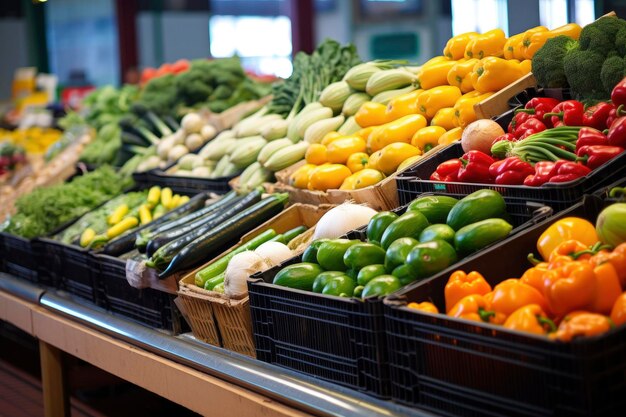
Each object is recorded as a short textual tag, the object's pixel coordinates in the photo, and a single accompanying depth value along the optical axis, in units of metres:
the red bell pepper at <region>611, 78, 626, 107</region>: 2.52
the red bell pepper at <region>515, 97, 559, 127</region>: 2.88
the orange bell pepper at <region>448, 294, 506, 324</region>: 1.91
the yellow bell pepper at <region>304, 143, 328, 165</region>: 3.62
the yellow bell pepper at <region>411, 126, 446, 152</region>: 3.25
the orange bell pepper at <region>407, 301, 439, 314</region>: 2.02
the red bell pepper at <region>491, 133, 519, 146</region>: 2.81
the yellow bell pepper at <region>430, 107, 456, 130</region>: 3.29
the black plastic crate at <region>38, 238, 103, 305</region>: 3.69
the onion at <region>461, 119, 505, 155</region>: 2.89
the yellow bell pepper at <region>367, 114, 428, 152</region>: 3.37
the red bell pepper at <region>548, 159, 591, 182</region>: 2.33
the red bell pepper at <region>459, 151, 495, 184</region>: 2.67
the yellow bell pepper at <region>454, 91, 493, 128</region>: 3.18
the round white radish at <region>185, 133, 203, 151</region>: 5.07
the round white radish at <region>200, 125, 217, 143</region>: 5.10
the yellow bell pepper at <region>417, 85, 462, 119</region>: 3.37
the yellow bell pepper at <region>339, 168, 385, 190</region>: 3.22
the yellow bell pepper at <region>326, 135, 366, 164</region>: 3.52
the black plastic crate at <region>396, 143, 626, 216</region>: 2.28
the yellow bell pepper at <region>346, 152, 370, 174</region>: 3.42
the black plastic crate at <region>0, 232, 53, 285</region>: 4.21
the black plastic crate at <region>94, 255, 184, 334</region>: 3.16
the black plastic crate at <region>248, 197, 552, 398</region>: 2.10
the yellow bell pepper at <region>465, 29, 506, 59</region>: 3.41
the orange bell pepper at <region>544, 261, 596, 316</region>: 1.80
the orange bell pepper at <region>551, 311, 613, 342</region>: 1.66
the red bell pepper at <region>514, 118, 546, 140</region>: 2.77
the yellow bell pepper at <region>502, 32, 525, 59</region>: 3.32
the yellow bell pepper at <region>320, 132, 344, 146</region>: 3.65
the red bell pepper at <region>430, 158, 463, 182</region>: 2.77
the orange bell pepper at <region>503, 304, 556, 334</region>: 1.78
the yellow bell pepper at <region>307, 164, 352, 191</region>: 3.41
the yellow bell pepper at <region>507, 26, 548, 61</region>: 3.27
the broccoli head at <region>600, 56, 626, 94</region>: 2.67
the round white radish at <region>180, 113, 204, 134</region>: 5.15
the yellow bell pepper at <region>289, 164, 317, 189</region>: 3.54
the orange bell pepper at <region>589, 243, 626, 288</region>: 1.90
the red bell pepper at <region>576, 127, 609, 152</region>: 2.46
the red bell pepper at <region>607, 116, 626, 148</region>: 2.40
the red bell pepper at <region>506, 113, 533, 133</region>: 2.90
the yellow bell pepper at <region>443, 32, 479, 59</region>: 3.53
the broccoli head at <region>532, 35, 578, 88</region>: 2.97
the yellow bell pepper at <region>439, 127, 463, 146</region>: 3.18
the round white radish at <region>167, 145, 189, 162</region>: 5.04
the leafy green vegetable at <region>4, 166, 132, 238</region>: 4.46
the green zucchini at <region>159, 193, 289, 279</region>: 3.12
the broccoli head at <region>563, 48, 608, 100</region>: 2.77
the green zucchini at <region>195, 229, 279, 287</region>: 2.99
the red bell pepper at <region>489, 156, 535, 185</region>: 2.50
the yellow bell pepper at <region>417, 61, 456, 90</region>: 3.50
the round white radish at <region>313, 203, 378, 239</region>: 2.82
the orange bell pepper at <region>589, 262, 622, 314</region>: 1.82
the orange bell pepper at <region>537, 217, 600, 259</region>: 2.09
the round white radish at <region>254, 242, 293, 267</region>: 2.91
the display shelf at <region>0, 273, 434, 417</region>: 2.22
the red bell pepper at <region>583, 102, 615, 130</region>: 2.59
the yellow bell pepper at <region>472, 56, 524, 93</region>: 3.21
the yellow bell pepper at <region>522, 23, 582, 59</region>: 3.17
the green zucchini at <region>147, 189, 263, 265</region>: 3.20
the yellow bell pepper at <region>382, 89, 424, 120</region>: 3.51
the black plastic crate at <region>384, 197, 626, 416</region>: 1.63
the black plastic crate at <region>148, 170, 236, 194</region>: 4.22
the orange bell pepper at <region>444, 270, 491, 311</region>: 2.04
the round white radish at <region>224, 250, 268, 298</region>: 2.71
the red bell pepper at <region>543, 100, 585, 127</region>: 2.73
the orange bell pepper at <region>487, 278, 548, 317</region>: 1.91
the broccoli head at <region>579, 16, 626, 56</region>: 2.79
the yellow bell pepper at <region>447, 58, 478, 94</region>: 3.38
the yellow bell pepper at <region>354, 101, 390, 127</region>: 3.63
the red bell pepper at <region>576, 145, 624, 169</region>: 2.37
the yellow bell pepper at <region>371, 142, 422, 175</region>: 3.21
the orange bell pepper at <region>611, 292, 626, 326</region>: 1.77
